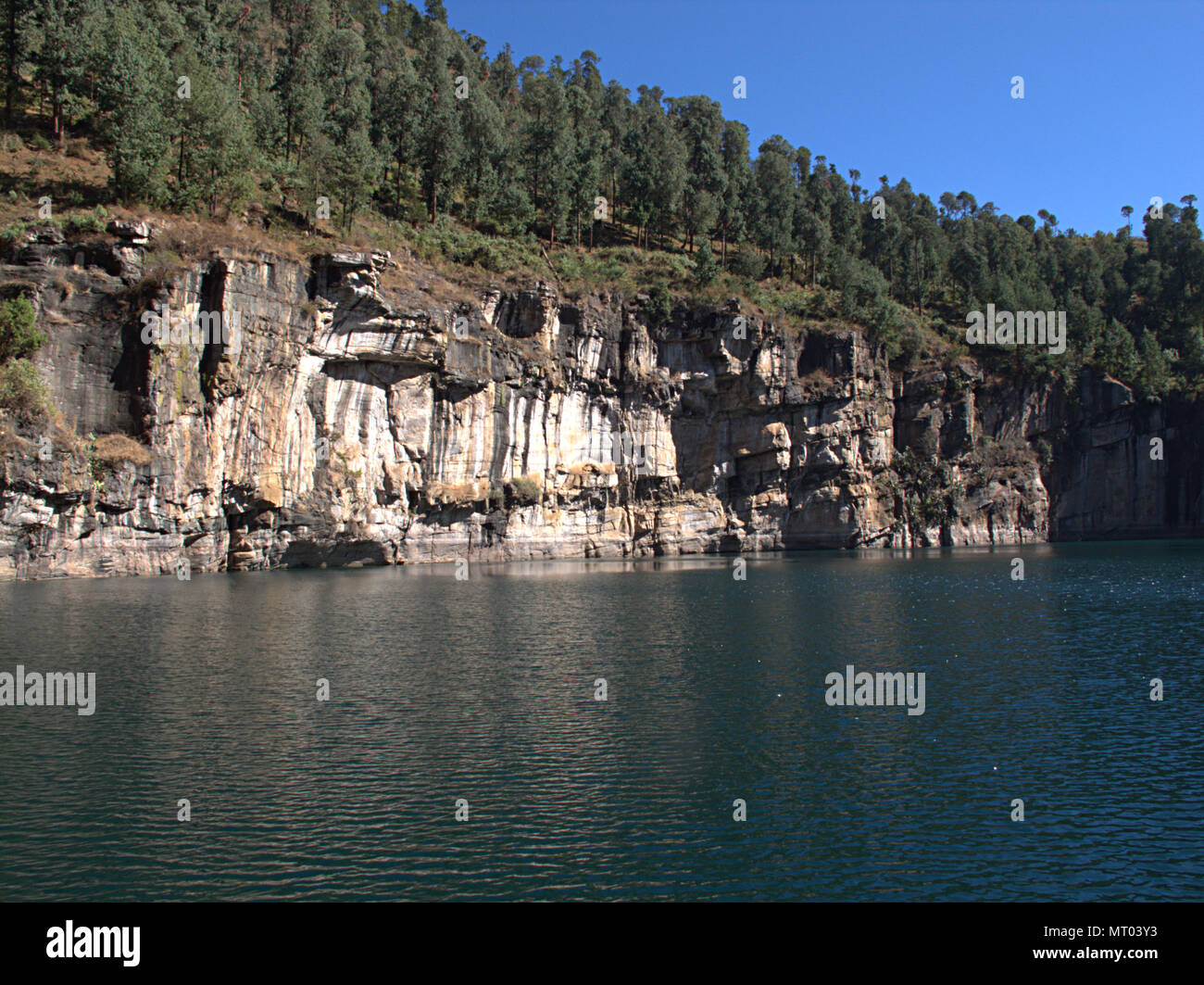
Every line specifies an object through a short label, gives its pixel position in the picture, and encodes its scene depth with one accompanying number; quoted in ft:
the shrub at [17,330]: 161.79
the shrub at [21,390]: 157.99
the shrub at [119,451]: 167.94
